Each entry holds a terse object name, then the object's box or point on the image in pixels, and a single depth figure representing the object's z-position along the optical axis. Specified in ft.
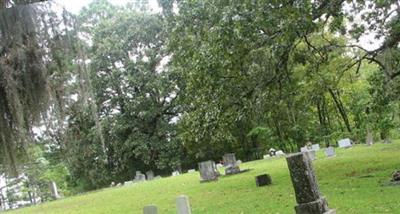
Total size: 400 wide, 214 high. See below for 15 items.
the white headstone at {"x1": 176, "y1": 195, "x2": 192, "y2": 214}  26.11
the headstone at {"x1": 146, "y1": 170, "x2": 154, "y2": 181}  99.25
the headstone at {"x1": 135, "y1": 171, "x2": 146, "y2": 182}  95.75
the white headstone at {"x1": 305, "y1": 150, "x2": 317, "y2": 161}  63.18
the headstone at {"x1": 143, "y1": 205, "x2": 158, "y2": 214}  25.44
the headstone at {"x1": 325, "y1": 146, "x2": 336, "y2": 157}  67.65
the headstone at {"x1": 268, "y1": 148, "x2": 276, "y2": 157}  100.75
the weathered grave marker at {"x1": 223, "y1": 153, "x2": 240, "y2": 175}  63.72
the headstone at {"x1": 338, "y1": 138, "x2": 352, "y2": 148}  84.38
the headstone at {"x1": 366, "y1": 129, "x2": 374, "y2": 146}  83.57
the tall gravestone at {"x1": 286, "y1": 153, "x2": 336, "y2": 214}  22.71
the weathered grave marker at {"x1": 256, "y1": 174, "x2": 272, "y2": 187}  43.32
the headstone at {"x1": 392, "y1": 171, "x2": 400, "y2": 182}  33.60
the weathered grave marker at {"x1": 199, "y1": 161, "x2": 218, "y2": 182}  57.47
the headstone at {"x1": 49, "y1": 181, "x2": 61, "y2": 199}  90.12
